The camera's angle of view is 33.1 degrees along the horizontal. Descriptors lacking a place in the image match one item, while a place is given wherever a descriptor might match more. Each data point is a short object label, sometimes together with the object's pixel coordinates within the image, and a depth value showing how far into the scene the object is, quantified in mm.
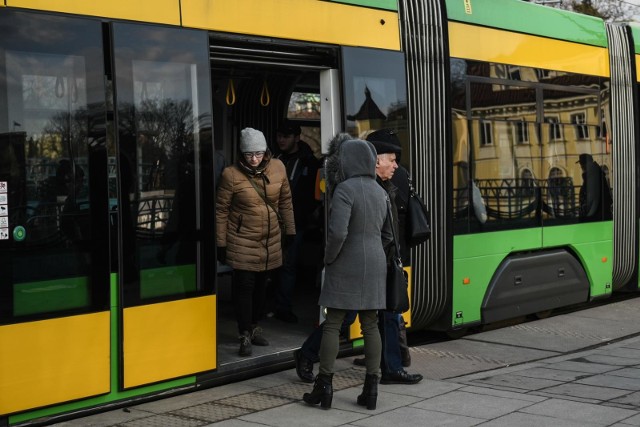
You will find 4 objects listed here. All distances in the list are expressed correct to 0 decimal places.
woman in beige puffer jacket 7629
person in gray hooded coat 6457
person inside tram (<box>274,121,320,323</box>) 9344
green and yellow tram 5945
